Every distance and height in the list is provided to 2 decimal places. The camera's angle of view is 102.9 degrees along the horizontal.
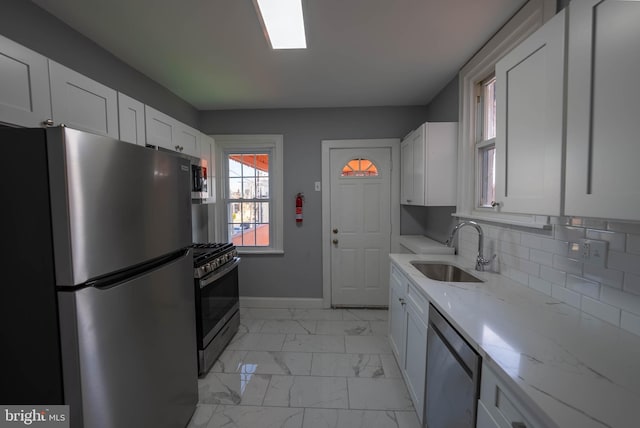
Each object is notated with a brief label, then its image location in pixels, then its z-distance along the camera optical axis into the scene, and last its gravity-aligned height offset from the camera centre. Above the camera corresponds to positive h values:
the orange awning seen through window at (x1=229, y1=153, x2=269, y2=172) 3.35 +0.56
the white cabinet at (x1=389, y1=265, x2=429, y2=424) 1.53 -0.93
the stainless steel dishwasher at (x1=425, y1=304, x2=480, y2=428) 0.99 -0.79
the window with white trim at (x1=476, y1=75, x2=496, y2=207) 1.99 +0.47
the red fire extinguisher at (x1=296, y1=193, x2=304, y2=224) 3.18 -0.04
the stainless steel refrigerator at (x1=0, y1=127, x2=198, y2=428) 0.89 -0.27
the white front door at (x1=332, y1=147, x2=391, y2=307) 3.23 -0.33
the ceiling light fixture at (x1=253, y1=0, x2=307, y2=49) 1.51 +1.17
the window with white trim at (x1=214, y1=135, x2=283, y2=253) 3.31 +0.04
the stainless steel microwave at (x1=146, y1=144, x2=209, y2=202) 2.24 +0.21
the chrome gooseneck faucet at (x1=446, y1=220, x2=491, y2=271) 1.79 -0.36
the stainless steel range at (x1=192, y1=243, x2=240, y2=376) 2.02 -0.86
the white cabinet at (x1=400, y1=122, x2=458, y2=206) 2.30 +0.34
